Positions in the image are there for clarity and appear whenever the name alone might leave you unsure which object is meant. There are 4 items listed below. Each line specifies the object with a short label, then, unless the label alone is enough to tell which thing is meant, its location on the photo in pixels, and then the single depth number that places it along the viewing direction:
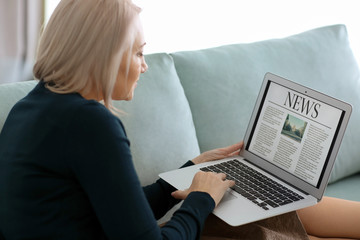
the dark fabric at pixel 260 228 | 1.25
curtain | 2.15
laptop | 1.26
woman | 0.99
